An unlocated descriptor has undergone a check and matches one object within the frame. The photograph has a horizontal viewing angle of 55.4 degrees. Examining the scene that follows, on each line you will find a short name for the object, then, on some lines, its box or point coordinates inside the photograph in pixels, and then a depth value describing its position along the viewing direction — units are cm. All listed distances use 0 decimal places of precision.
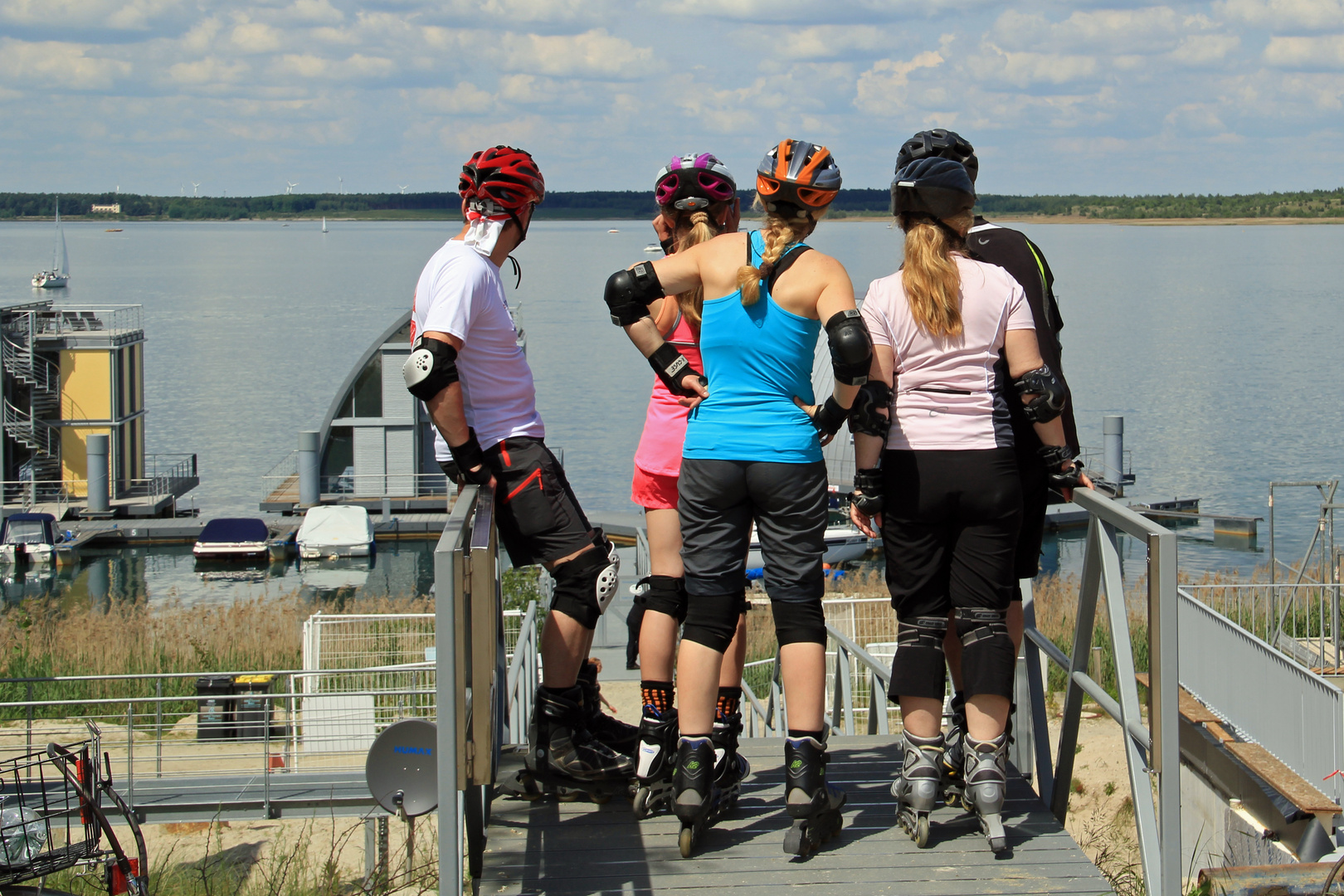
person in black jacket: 451
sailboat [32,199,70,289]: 13150
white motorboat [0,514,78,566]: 4325
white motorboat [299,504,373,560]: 4278
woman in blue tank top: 420
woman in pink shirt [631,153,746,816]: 469
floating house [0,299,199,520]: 4681
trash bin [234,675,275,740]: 1460
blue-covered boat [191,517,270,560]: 4181
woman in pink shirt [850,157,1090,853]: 425
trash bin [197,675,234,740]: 1447
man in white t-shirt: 440
